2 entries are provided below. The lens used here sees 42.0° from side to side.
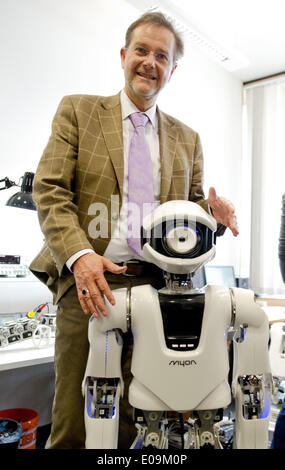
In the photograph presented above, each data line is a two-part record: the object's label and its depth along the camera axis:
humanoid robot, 0.86
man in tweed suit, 0.99
